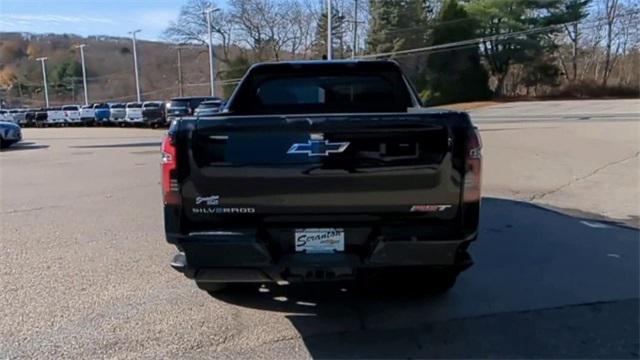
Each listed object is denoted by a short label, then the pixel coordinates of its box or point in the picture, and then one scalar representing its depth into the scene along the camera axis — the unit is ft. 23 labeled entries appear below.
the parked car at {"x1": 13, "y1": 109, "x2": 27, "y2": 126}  158.90
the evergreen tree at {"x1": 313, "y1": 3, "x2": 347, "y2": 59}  225.35
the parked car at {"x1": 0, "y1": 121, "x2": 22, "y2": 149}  71.26
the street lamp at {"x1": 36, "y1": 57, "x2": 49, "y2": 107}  273.75
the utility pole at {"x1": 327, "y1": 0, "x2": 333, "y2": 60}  100.12
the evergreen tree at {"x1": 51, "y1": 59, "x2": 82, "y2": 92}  345.10
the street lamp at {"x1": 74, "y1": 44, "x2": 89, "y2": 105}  238.17
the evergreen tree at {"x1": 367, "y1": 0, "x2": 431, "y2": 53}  196.54
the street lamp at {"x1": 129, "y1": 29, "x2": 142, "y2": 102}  206.28
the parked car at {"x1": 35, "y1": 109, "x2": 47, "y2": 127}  151.33
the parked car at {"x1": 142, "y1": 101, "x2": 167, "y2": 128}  108.78
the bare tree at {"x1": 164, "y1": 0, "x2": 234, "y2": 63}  248.52
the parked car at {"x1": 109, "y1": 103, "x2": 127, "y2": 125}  124.61
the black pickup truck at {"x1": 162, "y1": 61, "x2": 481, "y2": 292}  10.73
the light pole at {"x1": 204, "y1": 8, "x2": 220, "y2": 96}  162.34
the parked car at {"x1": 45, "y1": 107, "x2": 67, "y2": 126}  147.02
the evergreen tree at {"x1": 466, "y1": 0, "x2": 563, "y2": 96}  187.62
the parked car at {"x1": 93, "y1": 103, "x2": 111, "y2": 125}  133.39
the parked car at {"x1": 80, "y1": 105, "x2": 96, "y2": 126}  138.41
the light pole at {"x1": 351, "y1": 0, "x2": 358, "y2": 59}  221.05
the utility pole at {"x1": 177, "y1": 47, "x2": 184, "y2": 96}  252.42
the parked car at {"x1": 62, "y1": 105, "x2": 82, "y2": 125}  143.05
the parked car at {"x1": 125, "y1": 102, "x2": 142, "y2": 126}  116.98
